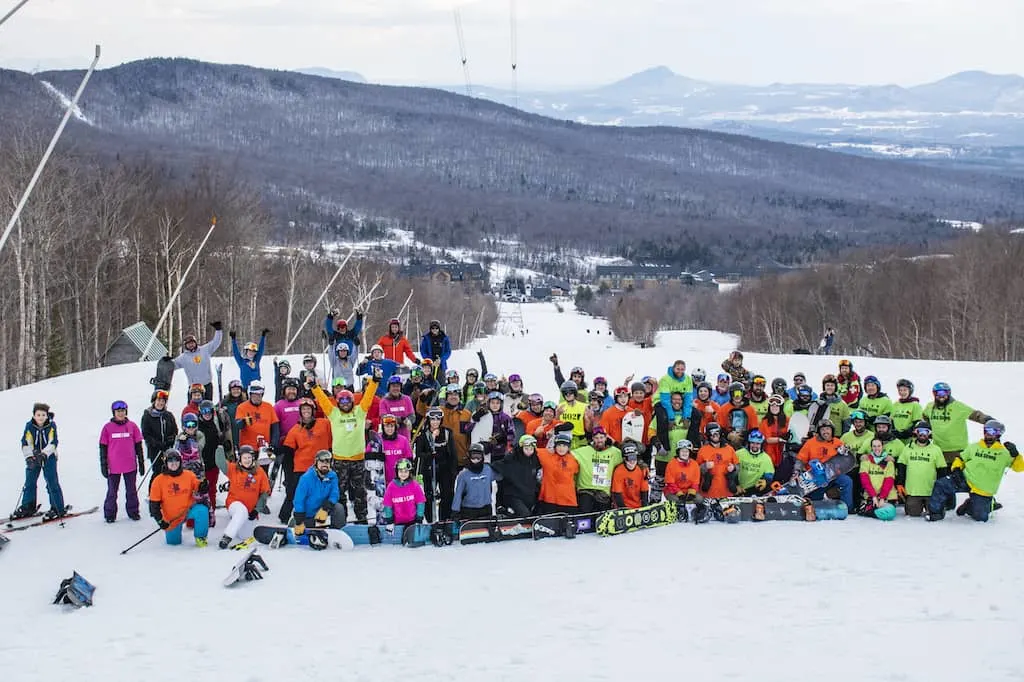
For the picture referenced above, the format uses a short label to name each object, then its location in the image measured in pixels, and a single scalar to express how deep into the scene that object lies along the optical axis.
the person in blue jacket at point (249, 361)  14.35
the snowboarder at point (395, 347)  14.80
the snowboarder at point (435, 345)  14.73
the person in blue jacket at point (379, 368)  12.26
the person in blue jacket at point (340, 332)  14.56
